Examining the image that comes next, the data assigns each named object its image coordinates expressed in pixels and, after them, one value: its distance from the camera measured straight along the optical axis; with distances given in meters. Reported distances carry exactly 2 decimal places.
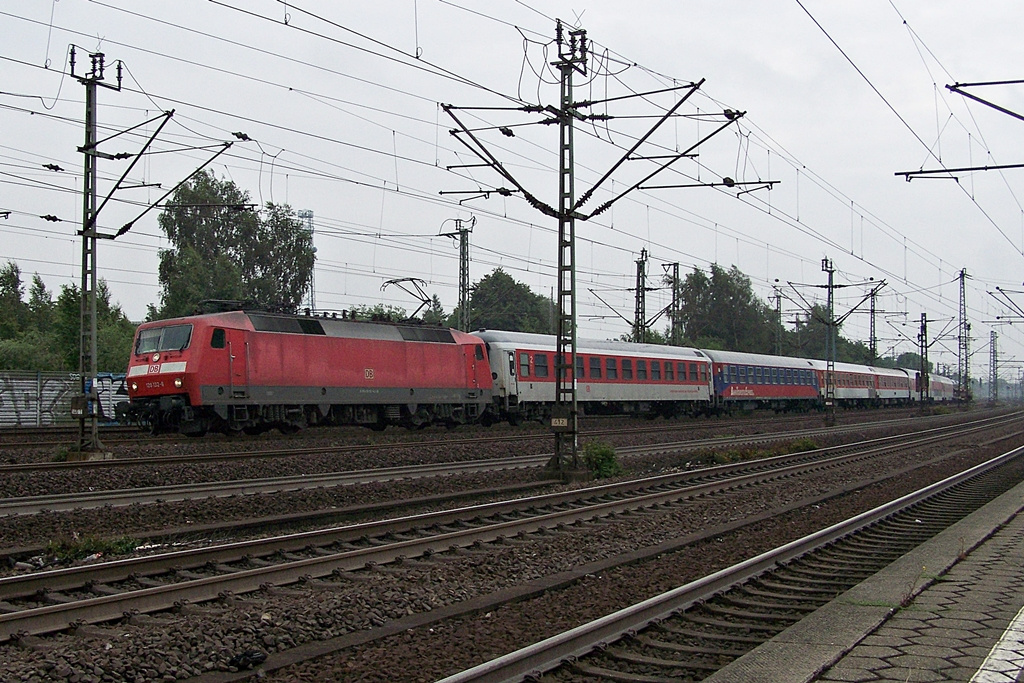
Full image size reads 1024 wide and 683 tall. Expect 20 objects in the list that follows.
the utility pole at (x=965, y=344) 69.31
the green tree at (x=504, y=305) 82.50
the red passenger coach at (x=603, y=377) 33.97
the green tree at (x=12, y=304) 61.88
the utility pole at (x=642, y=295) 50.53
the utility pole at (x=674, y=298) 48.84
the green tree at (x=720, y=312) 113.12
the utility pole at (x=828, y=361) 40.18
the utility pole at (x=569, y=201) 18.44
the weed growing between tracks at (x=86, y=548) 9.79
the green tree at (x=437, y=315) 87.50
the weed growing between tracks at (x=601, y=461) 19.36
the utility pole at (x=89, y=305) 19.69
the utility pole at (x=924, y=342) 65.91
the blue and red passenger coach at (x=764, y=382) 47.78
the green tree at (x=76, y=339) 48.31
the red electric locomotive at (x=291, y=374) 23.56
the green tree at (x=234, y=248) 58.25
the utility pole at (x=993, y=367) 106.62
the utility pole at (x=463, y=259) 40.88
